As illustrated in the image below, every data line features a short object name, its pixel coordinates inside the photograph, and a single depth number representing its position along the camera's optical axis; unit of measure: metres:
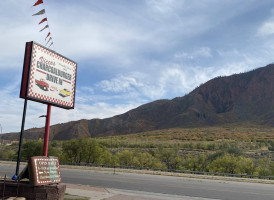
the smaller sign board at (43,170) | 8.69
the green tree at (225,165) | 32.91
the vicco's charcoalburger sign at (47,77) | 9.70
